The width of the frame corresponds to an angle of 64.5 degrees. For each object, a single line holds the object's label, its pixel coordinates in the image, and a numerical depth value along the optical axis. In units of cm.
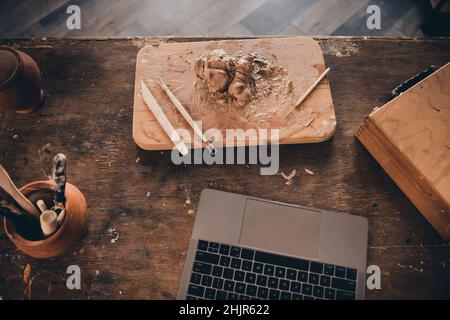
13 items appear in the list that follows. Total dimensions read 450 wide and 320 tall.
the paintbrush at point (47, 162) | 80
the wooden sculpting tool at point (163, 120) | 94
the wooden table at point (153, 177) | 88
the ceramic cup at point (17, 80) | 88
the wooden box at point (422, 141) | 82
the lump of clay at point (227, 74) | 93
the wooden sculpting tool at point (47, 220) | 78
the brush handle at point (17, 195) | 74
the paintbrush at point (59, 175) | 73
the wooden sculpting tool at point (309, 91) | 96
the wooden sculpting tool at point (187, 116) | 94
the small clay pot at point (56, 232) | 78
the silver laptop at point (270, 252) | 84
